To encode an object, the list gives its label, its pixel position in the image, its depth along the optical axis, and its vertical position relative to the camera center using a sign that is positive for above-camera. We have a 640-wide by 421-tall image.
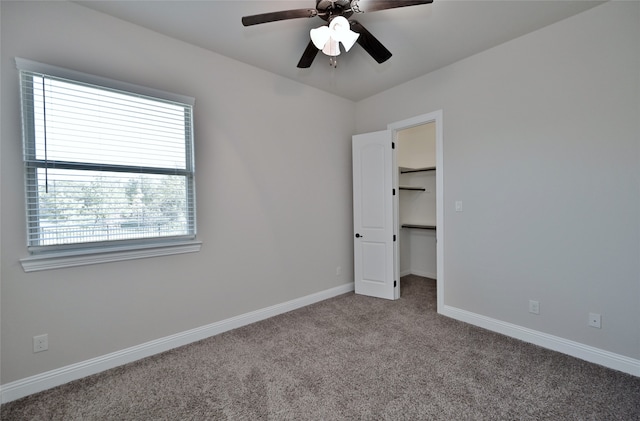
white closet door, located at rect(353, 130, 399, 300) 3.62 -0.15
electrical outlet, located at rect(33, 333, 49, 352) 1.94 -0.94
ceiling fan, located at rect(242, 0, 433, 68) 1.72 +1.23
